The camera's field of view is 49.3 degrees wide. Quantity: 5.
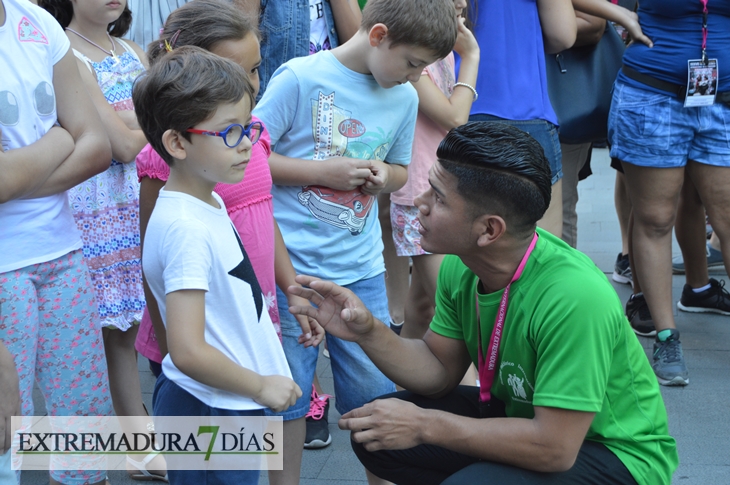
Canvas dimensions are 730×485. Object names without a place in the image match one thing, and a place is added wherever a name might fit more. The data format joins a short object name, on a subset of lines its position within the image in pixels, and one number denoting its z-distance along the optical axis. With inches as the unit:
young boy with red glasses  69.4
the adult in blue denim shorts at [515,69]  127.6
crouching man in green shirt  75.0
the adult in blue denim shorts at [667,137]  133.9
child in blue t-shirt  95.3
